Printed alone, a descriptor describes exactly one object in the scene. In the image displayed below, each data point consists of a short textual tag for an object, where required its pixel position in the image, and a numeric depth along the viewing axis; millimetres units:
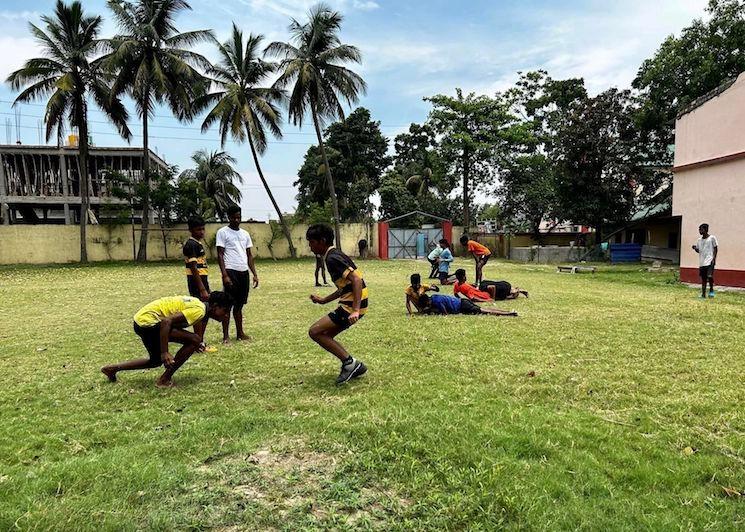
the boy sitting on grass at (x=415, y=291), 8633
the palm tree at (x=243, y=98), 24766
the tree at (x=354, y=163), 40625
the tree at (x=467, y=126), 34250
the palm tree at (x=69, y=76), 22547
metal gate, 31141
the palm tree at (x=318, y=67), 24859
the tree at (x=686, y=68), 22172
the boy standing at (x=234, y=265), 6773
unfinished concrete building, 30172
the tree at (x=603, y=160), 27156
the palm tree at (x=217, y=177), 36344
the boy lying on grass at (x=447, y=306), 8766
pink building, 12508
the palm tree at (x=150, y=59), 23359
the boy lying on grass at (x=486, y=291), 9758
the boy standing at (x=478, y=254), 11547
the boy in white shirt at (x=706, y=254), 10609
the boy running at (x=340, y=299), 4633
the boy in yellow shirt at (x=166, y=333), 4668
